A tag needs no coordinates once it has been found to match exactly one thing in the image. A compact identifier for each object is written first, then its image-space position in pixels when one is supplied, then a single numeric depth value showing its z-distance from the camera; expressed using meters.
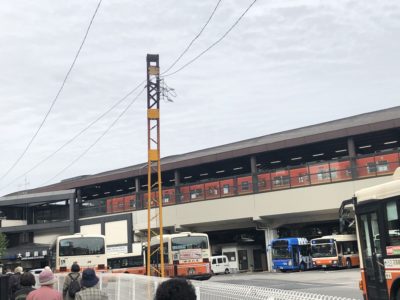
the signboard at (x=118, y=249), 54.58
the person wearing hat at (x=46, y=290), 6.02
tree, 53.67
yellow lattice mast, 29.36
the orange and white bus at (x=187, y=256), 29.70
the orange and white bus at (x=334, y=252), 40.72
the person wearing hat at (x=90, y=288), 6.72
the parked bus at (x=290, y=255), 42.38
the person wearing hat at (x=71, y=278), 9.59
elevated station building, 42.91
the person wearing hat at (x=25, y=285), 7.55
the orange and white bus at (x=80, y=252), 27.06
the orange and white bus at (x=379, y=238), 10.27
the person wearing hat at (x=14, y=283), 10.67
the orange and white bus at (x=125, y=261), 40.93
